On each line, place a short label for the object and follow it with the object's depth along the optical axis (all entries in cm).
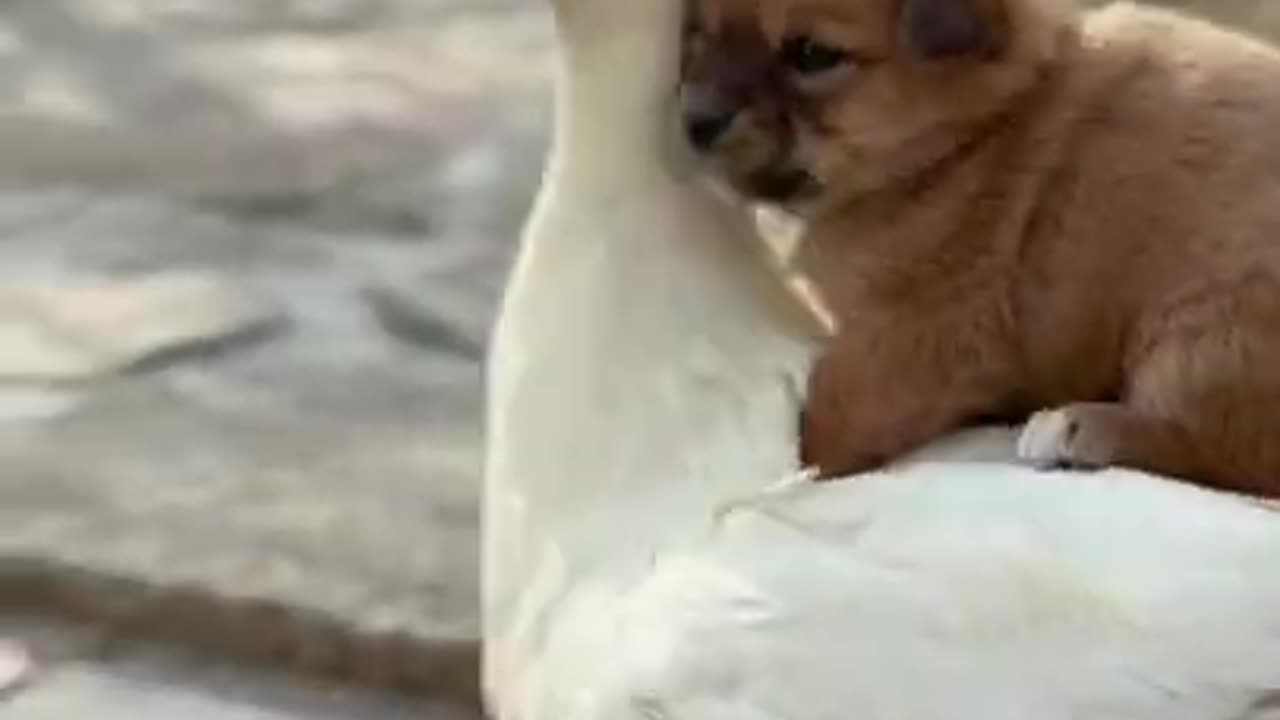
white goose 157
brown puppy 168
